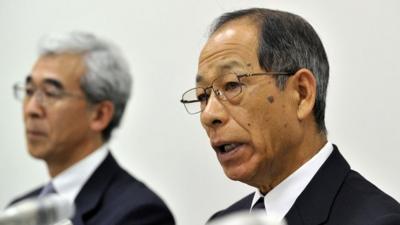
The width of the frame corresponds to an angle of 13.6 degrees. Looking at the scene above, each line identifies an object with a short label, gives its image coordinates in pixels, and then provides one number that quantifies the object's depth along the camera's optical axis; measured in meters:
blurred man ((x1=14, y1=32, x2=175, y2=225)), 2.54
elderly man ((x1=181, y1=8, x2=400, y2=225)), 2.11
